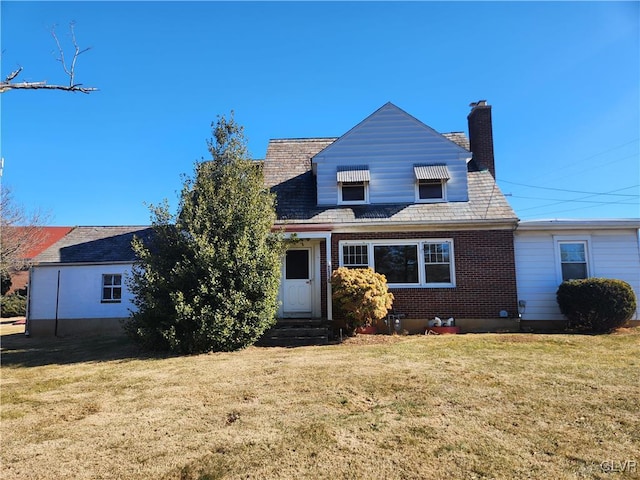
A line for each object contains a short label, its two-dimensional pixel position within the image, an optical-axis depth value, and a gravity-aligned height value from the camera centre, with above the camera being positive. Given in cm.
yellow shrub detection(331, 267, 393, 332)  1084 -32
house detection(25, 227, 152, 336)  1644 -25
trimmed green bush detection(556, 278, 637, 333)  1112 -60
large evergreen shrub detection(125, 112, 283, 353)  963 +41
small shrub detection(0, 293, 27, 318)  2598 -108
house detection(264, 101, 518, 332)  1252 +183
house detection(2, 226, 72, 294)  2214 +276
